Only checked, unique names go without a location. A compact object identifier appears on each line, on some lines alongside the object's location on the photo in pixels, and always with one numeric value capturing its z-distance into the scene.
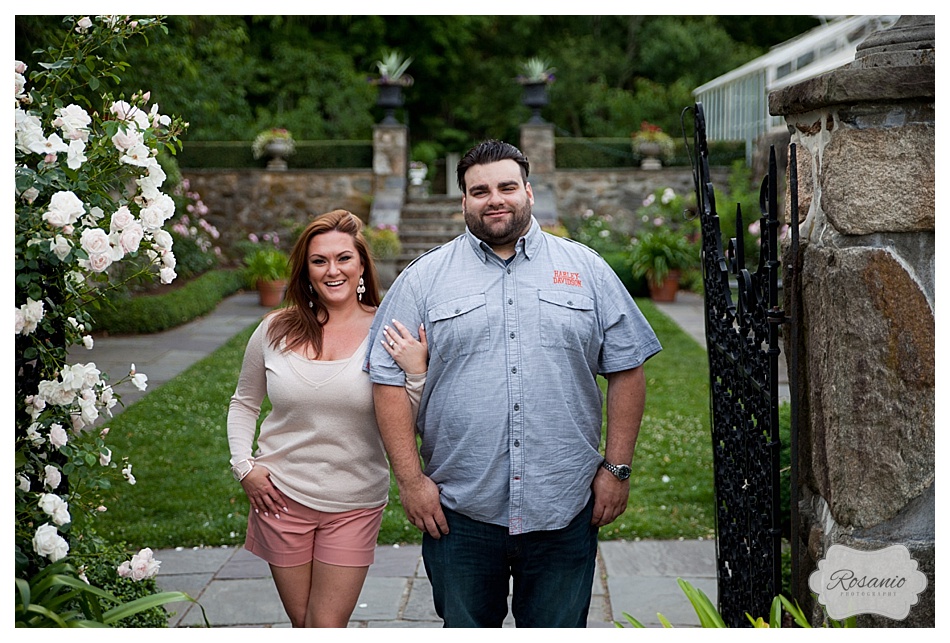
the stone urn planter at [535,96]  14.66
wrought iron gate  2.11
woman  2.58
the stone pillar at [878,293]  1.99
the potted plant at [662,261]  11.75
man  2.34
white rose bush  1.78
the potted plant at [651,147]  14.66
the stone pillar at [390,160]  14.53
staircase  13.34
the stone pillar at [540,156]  14.45
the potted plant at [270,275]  11.80
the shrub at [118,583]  2.25
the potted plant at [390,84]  14.56
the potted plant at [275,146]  14.66
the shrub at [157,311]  9.81
